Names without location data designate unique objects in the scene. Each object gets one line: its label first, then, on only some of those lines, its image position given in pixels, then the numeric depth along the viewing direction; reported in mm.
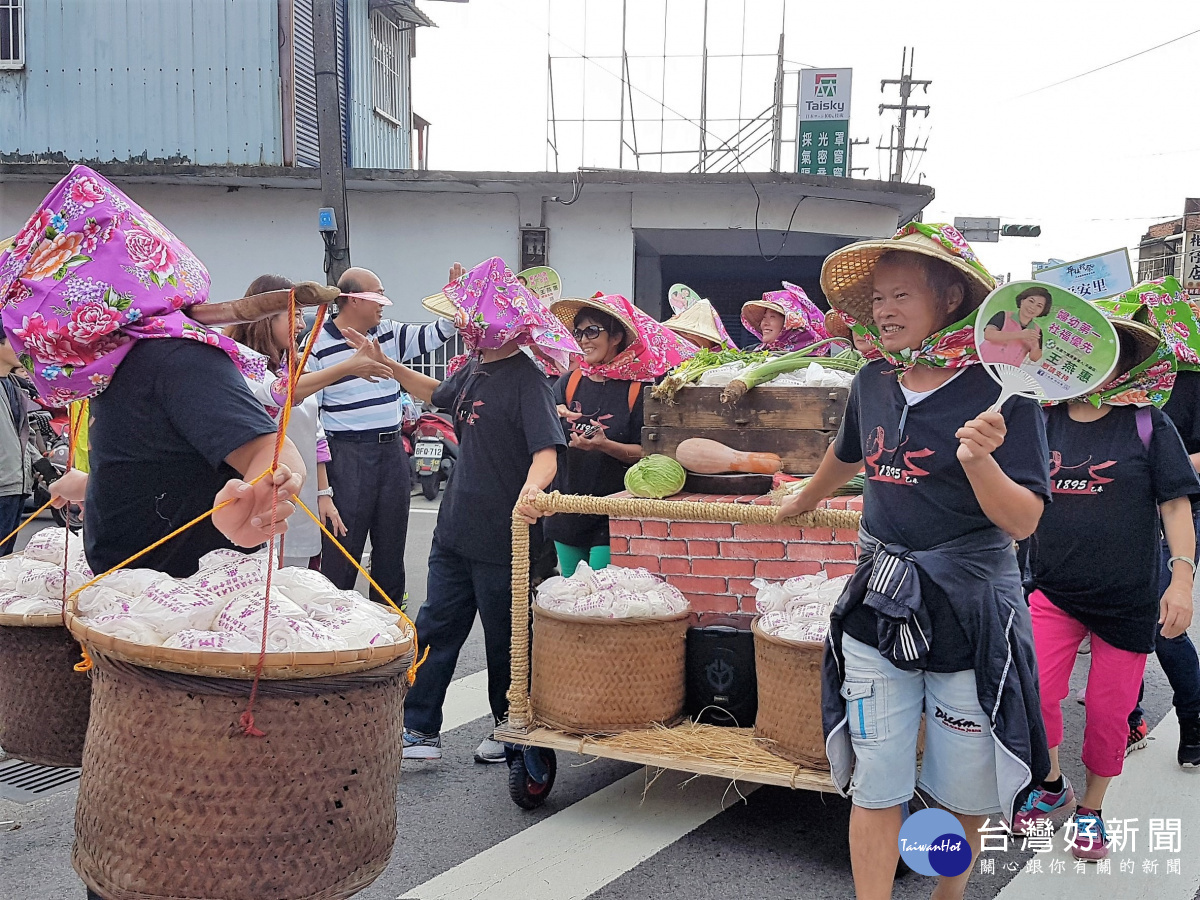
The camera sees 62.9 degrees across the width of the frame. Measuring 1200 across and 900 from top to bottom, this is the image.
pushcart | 3312
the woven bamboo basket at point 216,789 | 1778
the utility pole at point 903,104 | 30234
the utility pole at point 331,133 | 9891
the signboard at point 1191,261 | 29644
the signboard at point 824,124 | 14664
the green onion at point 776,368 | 4324
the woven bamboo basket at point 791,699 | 3244
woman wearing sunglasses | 4848
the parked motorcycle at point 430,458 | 12555
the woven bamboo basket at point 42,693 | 2332
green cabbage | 4133
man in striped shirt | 5184
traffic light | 27188
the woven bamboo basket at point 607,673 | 3619
